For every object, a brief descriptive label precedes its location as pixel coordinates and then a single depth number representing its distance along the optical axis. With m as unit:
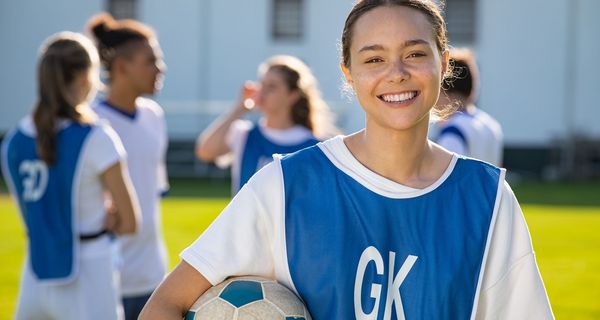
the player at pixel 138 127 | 5.16
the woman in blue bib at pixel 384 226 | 2.43
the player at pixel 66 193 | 4.21
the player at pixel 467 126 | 5.30
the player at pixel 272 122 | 5.52
